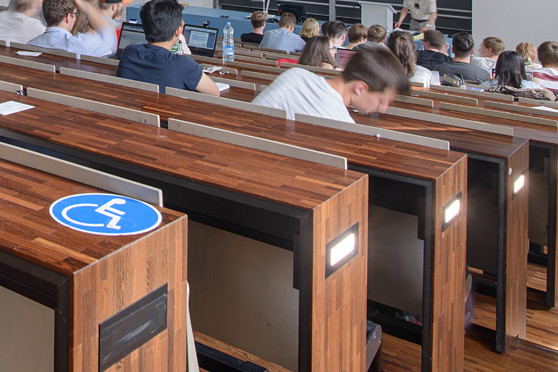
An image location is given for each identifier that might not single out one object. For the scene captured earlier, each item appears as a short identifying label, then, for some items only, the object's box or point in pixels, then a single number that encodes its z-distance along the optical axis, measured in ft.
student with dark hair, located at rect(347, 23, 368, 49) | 19.38
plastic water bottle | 15.46
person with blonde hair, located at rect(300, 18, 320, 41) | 21.57
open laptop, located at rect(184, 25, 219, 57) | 16.20
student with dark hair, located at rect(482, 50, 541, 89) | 13.97
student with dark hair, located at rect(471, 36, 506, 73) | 18.69
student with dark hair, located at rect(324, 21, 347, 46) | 18.86
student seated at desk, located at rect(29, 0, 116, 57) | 14.42
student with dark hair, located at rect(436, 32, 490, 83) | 16.47
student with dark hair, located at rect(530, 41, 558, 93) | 15.62
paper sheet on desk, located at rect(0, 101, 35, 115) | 7.13
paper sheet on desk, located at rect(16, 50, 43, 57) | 12.66
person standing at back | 29.96
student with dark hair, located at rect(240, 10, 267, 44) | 23.07
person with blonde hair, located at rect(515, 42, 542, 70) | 18.04
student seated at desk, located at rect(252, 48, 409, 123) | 8.23
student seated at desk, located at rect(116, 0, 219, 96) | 10.33
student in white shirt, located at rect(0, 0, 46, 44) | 16.85
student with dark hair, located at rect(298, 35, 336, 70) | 15.03
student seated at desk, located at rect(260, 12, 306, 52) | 21.45
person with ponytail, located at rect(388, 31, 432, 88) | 13.98
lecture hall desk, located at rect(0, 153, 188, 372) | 3.72
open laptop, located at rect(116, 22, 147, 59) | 15.21
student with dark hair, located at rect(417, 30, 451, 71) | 17.69
